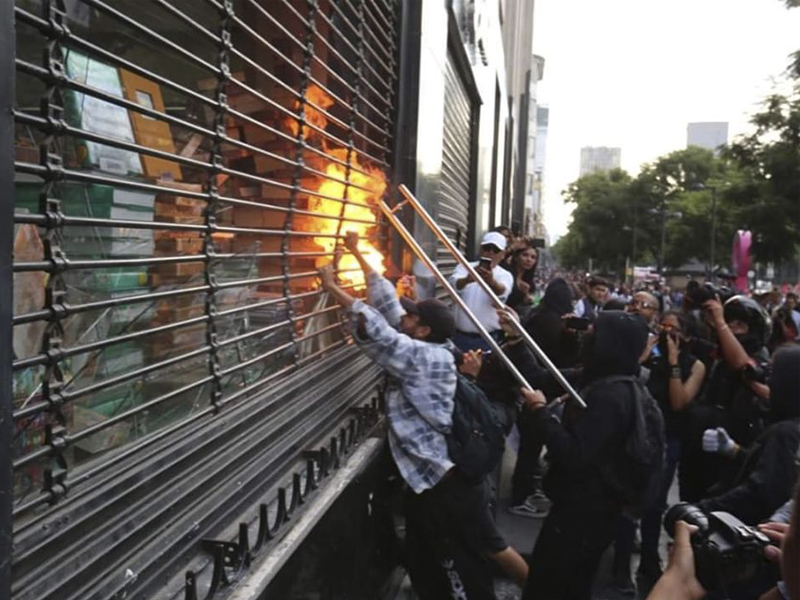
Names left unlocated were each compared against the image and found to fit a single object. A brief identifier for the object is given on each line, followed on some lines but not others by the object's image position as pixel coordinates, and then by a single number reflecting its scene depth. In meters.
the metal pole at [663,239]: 51.88
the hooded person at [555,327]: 6.54
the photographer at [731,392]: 4.79
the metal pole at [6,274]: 1.55
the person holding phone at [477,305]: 6.52
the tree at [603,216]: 70.50
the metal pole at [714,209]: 40.97
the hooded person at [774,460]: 3.49
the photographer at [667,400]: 5.45
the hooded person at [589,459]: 3.83
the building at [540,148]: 101.94
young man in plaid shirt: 4.00
